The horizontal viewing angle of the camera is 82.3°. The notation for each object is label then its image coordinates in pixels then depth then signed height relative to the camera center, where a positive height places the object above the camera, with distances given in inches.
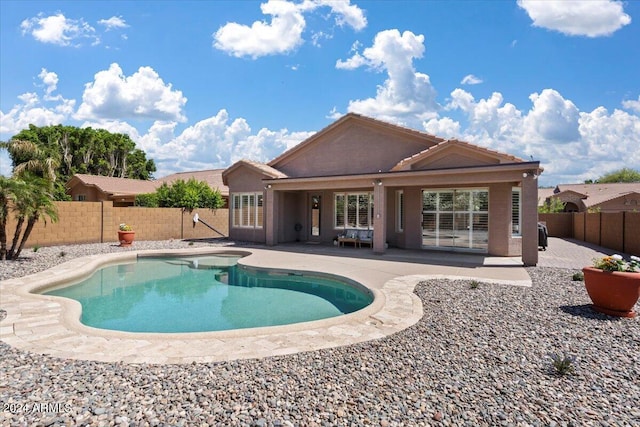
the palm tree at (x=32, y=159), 585.9 +89.7
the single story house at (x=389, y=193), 547.5 +36.1
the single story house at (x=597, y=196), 1369.3 +69.0
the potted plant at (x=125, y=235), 708.0 -44.2
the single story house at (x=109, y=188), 1186.6 +82.0
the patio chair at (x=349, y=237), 713.0 -48.8
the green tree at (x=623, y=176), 2423.7 +251.5
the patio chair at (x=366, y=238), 701.3 -48.8
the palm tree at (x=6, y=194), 450.9 +22.7
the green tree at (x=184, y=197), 904.3 +40.0
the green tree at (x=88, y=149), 1491.1 +281.7
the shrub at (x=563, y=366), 169.8 -72.4
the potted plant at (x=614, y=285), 251.6 -50.7
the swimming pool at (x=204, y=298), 303.3 -88.8
